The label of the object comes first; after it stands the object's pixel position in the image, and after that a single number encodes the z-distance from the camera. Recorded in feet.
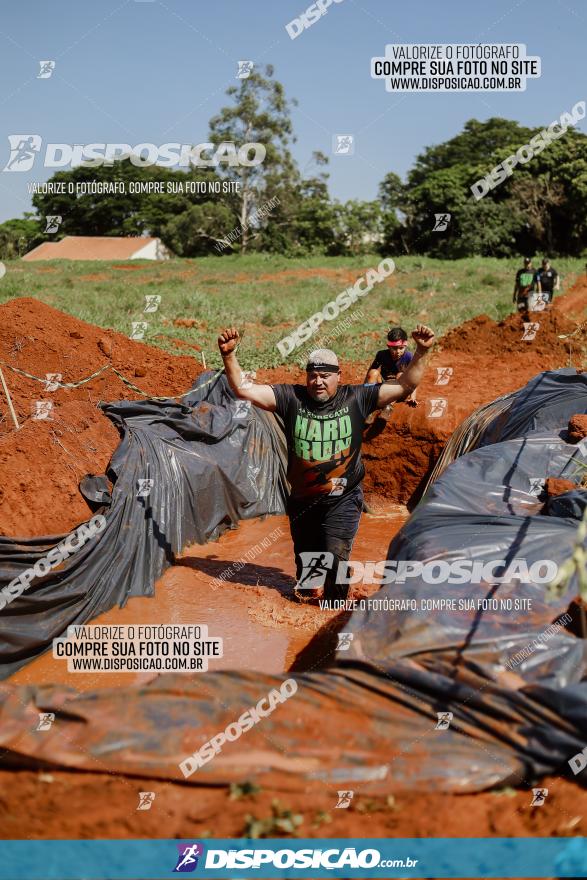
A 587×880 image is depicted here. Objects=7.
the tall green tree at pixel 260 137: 113.39
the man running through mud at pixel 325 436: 14.89
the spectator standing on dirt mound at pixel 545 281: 52.21
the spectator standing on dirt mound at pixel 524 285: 51.21
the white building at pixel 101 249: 134.00
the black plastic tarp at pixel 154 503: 15.62
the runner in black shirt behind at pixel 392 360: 22.36
